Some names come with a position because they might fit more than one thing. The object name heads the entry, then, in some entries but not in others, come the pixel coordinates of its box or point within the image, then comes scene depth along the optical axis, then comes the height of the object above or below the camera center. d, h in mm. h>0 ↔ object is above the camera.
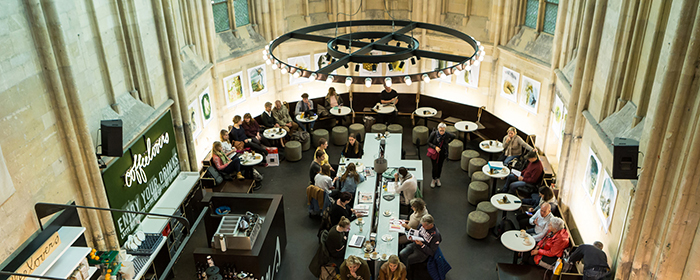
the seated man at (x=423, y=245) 8258 -4806
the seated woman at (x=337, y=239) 8266 -4672
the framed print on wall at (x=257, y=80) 14180 -3727
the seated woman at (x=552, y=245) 8156 -4754
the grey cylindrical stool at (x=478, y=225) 9680 -5226
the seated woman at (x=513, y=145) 11448 -4509
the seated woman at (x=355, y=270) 7613 -4747
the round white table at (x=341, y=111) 14492 -4662
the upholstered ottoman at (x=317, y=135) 13977 -5096
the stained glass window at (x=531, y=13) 12534 -1852
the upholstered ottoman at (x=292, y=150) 13156 -5155
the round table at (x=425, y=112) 14664 -4805
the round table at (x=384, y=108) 14695 -4708
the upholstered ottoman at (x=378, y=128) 14122 -4998
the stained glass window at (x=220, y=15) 13055 -1800
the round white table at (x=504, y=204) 9617 -4861
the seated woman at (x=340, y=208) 9164 -4592
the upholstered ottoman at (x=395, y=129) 14047 -4995
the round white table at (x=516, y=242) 8352 -4851
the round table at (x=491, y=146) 12109 -4817
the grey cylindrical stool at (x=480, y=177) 11203 -5041
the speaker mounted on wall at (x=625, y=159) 6492 -2749
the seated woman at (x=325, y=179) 10102 -4513
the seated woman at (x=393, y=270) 7555 -4710
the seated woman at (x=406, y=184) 9977 -4616
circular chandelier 8211 -1881
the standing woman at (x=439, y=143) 11305 -4373
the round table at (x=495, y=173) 10898 -4847
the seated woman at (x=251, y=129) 12930 -4537
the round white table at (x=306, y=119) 14062 -4702
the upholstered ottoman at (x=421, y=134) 14062 -5147
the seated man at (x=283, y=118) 13828 -4598
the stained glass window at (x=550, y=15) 11820 -1803
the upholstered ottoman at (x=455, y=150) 13188 -5246
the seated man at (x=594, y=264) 7336 -4528
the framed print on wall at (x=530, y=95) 12339 -3742
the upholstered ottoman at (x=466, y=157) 12360 -5086
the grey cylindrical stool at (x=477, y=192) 10867 -5195
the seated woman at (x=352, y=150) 11750 -4641
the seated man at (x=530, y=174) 10484 -4722
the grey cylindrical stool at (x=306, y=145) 13859 -5298
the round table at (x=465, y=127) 13469 -4819
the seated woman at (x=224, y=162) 11195 -4669
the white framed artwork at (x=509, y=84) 13156 -3717
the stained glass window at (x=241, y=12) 13706 -1817
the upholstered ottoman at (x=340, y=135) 14273 -5221
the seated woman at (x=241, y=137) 12445 -4542
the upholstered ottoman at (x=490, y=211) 9969 -5113
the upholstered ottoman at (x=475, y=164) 11836 -5031
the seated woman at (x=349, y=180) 10148 -4550
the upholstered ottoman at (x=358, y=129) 14249 -5061
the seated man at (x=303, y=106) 14367 -4455
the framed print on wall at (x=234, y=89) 13352 -3714
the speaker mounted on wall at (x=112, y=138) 7199 -2598
